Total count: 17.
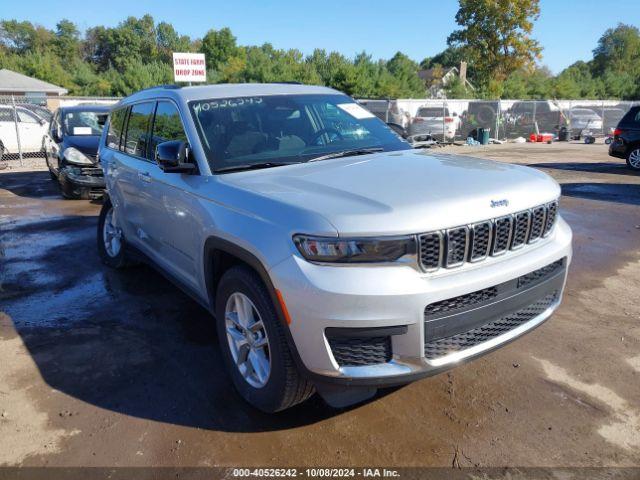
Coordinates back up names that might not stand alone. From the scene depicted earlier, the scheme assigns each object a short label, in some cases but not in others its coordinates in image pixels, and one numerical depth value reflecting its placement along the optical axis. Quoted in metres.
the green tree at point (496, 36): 38.62
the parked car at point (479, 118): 24.27
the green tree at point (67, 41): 87.88
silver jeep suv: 2.46
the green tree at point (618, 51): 80.06
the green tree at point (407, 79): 40.72
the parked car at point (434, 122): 22.41
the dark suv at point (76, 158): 9.75
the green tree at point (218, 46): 69.25
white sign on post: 17.42
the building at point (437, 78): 47.44
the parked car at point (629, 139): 13.48
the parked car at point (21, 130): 16.14
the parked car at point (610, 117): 28.88
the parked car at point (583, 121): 27.23
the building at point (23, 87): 42.03
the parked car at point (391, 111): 21.53
